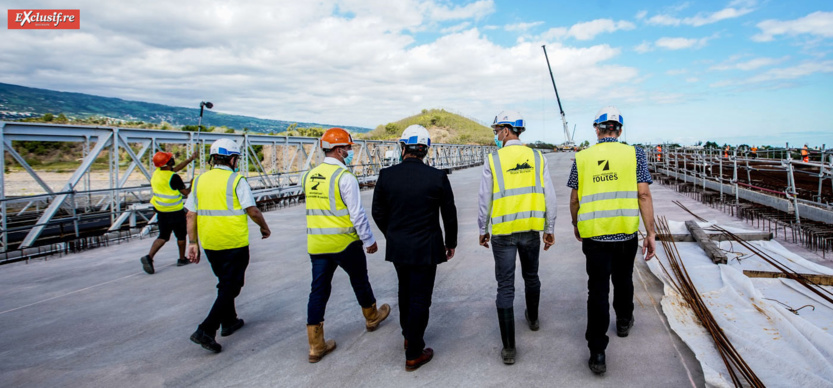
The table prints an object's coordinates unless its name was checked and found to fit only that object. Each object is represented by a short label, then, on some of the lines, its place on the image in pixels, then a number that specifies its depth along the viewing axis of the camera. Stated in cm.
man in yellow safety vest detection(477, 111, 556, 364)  361
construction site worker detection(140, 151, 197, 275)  671
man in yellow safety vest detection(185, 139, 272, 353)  408
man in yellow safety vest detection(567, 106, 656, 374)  343
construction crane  8519
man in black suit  342
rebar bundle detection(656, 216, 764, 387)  297
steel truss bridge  881
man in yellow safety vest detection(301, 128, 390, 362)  376
